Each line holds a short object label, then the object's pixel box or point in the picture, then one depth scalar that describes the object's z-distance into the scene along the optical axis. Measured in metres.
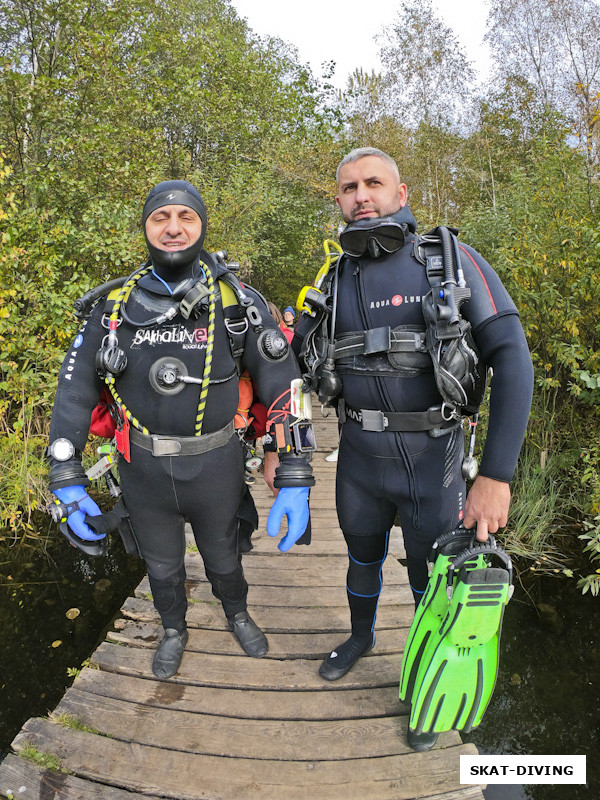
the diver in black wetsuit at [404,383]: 1.72
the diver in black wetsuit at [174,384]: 1.95
